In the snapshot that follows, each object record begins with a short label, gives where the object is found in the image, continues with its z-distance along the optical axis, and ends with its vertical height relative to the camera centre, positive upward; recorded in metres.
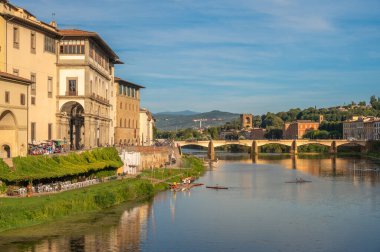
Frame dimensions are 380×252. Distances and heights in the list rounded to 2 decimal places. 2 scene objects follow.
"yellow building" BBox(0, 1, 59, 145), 43.88 +6.10
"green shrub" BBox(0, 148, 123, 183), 36.47 -1.94
